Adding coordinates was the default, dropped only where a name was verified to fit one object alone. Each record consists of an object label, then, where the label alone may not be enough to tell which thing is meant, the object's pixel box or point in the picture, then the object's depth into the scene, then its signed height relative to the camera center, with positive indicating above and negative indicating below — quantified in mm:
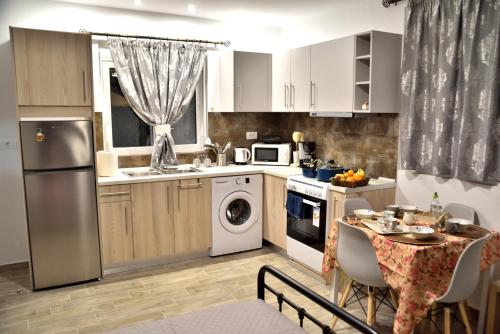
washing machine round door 4312 -976
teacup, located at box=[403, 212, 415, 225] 2754 -651
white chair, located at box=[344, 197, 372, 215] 3237 -660
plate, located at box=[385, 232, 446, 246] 2433 -709
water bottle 2990 -632
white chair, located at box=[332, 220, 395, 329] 2553 -874
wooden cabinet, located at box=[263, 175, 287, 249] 4207 -930
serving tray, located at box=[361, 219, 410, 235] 2594 -687
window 4246 -22
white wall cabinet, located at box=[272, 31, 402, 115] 3475 +404
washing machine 4281 -987
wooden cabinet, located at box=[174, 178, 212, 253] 4074 -930
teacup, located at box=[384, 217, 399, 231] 2621 -654
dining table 2332 -851
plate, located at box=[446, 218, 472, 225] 2654 -655
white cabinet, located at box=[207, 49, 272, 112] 4527 +424
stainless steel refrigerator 3369 -649
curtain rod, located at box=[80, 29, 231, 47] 4023 +844
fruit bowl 3395 -489
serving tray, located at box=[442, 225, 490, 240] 2572 -712
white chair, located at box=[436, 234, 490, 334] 2311 -882
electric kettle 4758 -402
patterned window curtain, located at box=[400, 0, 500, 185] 2826 +213
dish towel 3795 -792
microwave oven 4660 -382
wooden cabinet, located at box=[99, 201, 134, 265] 3748 -1001
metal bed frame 1604 -794
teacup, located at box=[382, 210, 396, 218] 2811 -645
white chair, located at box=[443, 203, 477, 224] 3013 -673
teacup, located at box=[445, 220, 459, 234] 2619 -672
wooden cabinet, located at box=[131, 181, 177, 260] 3879 -920
